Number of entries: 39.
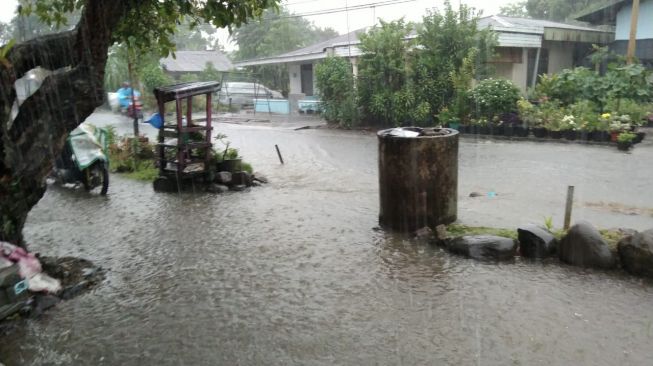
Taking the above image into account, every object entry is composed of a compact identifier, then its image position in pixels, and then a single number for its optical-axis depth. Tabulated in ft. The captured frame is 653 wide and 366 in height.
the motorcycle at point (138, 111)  71.35
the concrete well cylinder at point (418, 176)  21.21
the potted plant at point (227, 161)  33.68
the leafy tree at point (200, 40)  209.77
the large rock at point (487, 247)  18.84
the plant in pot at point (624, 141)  44.06
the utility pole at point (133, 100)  46.10
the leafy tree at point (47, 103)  16.55
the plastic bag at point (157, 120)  32.63
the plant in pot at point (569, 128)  49.29
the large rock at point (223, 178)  32.71
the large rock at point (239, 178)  33.04
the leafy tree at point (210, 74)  112.57
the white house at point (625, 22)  66.74
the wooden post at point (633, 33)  58.65
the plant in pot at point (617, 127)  46.55
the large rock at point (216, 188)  32.17
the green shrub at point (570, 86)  55.47
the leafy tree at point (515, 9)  152.56
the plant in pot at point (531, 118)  51.42
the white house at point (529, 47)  65.10
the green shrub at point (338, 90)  65.77
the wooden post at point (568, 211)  19.98
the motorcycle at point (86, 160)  32.60
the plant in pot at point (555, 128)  50.01
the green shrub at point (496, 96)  54.13
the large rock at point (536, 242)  18.67
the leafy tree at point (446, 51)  59.21
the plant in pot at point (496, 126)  53.93
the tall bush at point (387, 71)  61.00
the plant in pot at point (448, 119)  56.90
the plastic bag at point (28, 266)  15.73
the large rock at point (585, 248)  17.61
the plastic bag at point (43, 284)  15.89
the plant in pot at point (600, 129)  47.40
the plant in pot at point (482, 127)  54.70
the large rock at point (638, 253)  16.75
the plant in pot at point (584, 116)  48.55
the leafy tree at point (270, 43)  118.01
